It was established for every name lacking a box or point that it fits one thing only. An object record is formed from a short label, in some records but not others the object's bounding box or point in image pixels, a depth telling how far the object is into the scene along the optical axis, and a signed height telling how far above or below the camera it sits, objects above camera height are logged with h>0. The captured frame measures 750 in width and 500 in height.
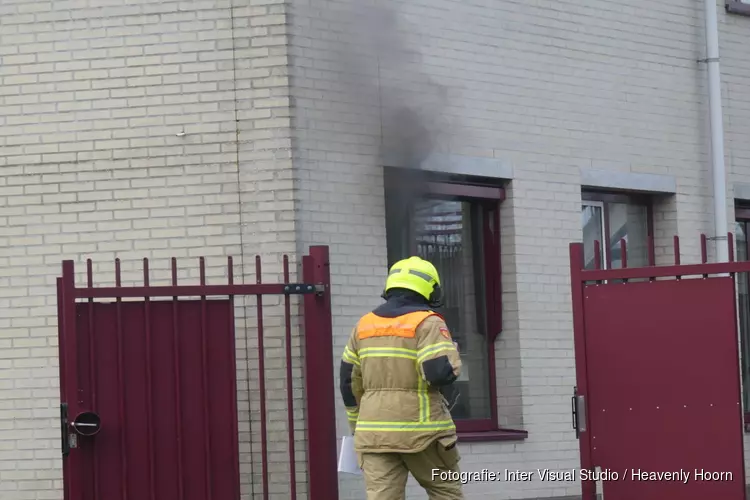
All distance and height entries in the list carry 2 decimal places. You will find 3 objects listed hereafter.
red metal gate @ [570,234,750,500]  11.55 -0.14
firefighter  11.63 -0.13
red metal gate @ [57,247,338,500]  12.77 -0.08
